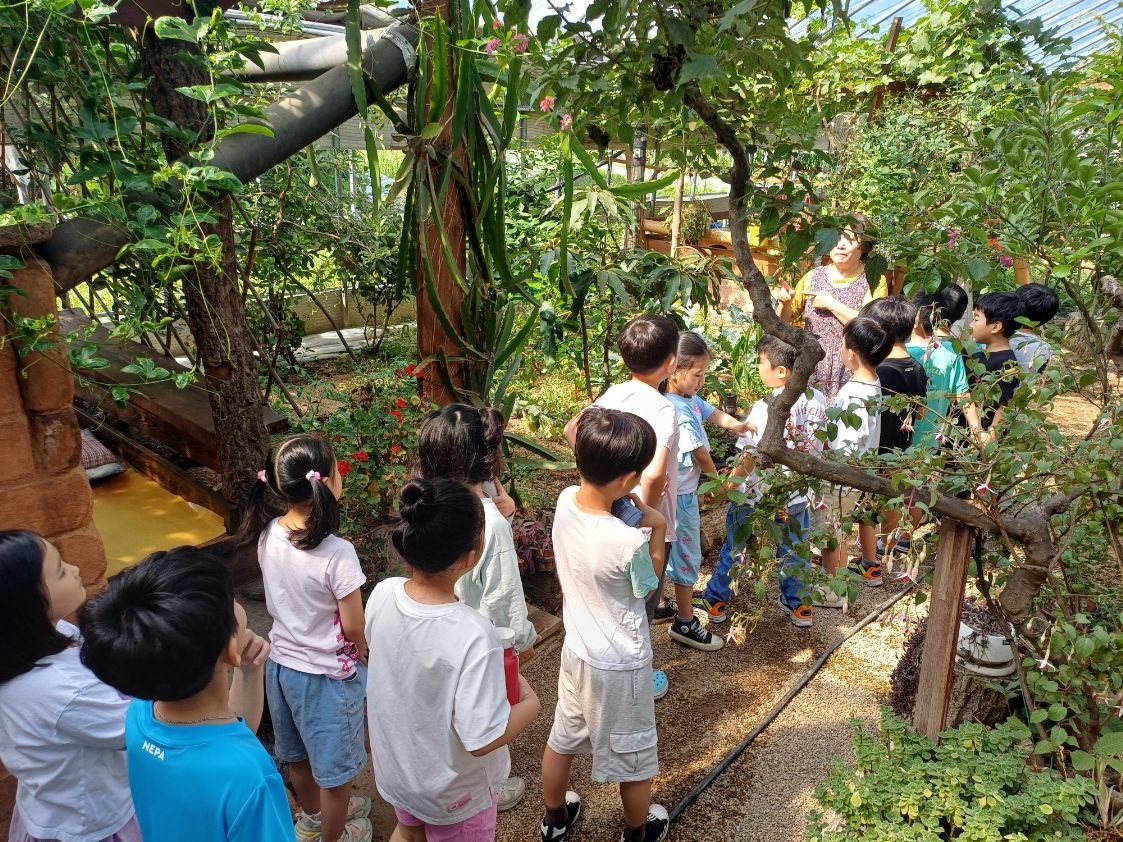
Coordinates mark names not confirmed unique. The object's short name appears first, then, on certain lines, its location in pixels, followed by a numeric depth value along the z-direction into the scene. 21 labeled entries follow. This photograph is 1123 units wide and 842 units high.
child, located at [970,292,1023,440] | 3.35
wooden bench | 3.18
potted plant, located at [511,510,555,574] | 3.22
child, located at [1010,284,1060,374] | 3.34
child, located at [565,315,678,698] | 2.62
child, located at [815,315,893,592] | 2.97
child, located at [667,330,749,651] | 2.95
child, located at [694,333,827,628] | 2.94
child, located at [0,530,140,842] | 1.37
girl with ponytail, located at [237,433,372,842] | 1.87
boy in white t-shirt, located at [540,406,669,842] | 1.92
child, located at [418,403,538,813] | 2.05
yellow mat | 2.96
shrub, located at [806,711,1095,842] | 1.63
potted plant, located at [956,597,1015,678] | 2.17
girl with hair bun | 1.53
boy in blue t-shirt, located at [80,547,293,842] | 1.19
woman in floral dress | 3.82
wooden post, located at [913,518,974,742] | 1.78
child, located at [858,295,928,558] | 3.07
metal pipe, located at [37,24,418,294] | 1.85
